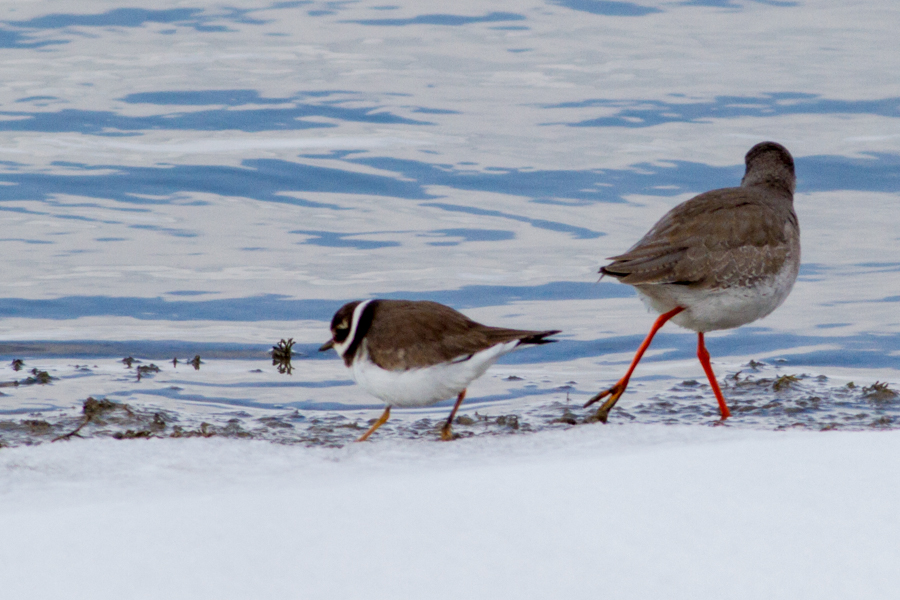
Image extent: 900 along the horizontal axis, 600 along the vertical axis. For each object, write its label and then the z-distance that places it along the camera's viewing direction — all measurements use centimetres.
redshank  1258
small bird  1115
